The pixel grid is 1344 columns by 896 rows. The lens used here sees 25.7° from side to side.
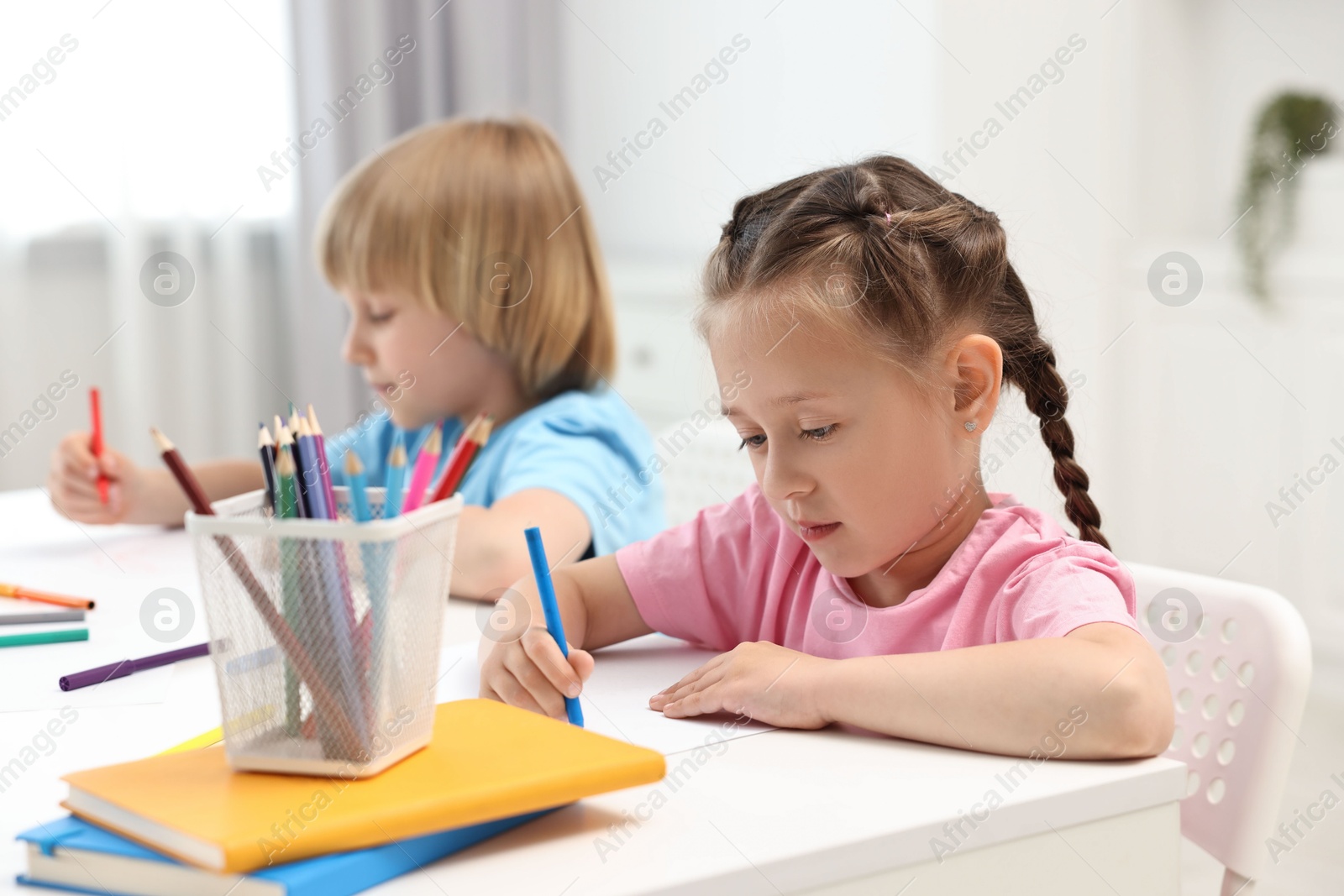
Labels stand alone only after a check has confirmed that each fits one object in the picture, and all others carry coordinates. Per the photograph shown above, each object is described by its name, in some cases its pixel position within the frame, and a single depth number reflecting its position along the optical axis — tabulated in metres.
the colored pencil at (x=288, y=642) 1.11
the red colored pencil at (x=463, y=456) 1.17
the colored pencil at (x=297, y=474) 1.12
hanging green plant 3.60
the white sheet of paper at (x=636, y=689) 1.26
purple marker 1.36
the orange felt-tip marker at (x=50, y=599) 1.55
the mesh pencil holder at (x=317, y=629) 1.11
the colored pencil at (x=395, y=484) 1.14
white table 1.10
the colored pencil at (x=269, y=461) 1.13
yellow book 1.07
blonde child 2.07
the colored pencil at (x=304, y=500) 1.12
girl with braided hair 1.25
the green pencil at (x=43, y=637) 1.47
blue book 1.06
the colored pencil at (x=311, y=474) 1.12
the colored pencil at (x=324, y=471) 1.13
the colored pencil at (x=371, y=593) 1.11
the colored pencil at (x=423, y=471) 1.15
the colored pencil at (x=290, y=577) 1.11
